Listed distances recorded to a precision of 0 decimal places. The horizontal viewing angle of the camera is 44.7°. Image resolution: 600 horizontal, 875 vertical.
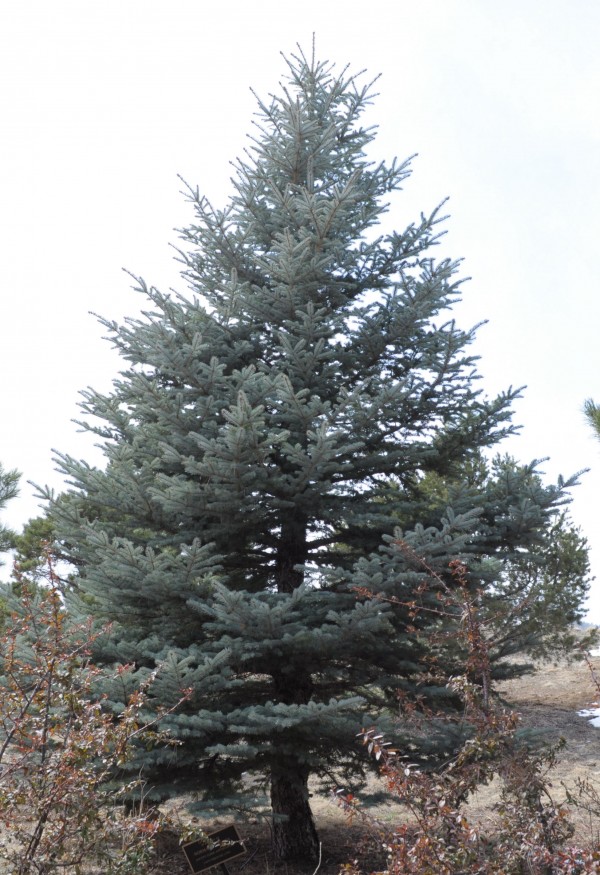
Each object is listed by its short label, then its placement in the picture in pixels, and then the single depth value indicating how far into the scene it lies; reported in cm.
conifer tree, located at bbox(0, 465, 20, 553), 1247
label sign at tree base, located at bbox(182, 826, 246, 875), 539
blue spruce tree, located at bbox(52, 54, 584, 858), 574
